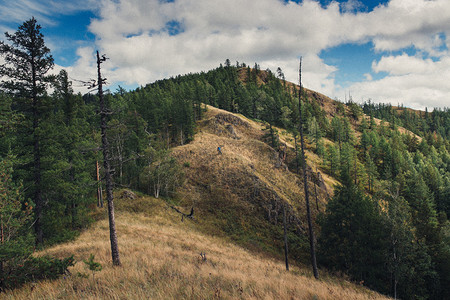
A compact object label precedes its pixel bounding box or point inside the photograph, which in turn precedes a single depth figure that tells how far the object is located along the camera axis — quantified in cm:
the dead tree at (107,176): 1013
